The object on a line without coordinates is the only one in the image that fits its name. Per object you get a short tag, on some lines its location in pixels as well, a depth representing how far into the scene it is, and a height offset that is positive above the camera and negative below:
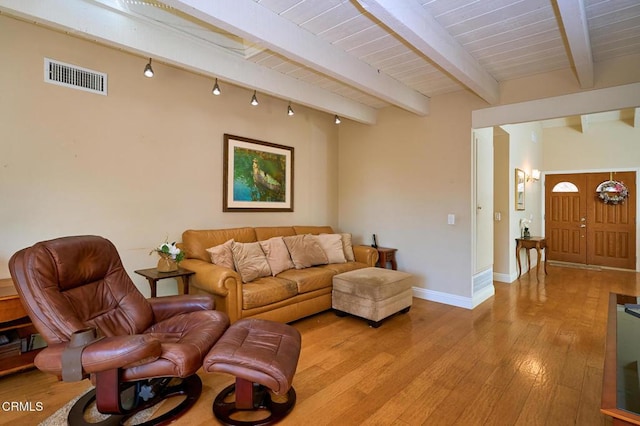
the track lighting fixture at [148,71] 2.84 +1.21
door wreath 6.50 +0.36
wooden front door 6.47 -0.27
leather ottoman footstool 1.76 -0.86
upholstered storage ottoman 3.32 -0.88
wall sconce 6.53 +0.69
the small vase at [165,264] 3.02 -0.50
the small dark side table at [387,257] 4.49 -0.65
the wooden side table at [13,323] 2.10 -0.77
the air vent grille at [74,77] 2.72 +1.15
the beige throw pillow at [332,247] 4.19 -0.48
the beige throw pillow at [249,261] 3.28 -0.53
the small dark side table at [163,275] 2.88 -0.58
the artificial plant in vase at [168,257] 3.01 -0.43
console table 5.57 -0.59
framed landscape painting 3.97 +0.44
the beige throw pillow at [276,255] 3.58 -0.50
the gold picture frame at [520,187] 5.78 +0.40
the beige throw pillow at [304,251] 3.84 -0.50
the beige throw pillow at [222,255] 3.27 -0.46
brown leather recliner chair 1.61 -0.69
